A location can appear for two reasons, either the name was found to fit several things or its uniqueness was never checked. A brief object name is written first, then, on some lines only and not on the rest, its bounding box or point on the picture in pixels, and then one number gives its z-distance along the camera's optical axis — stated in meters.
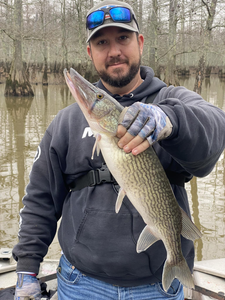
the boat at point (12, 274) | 2.39
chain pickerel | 1.60
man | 1.51
